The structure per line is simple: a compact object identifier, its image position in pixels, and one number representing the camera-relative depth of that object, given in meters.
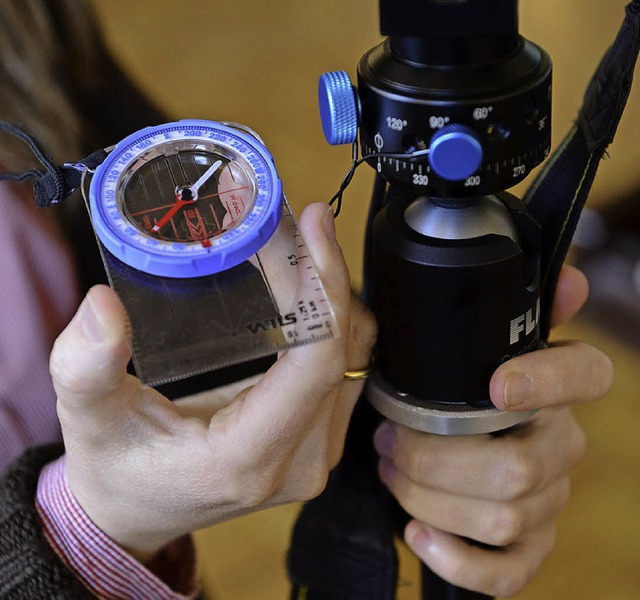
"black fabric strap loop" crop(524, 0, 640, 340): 0.41
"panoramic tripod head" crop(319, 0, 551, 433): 0.38
